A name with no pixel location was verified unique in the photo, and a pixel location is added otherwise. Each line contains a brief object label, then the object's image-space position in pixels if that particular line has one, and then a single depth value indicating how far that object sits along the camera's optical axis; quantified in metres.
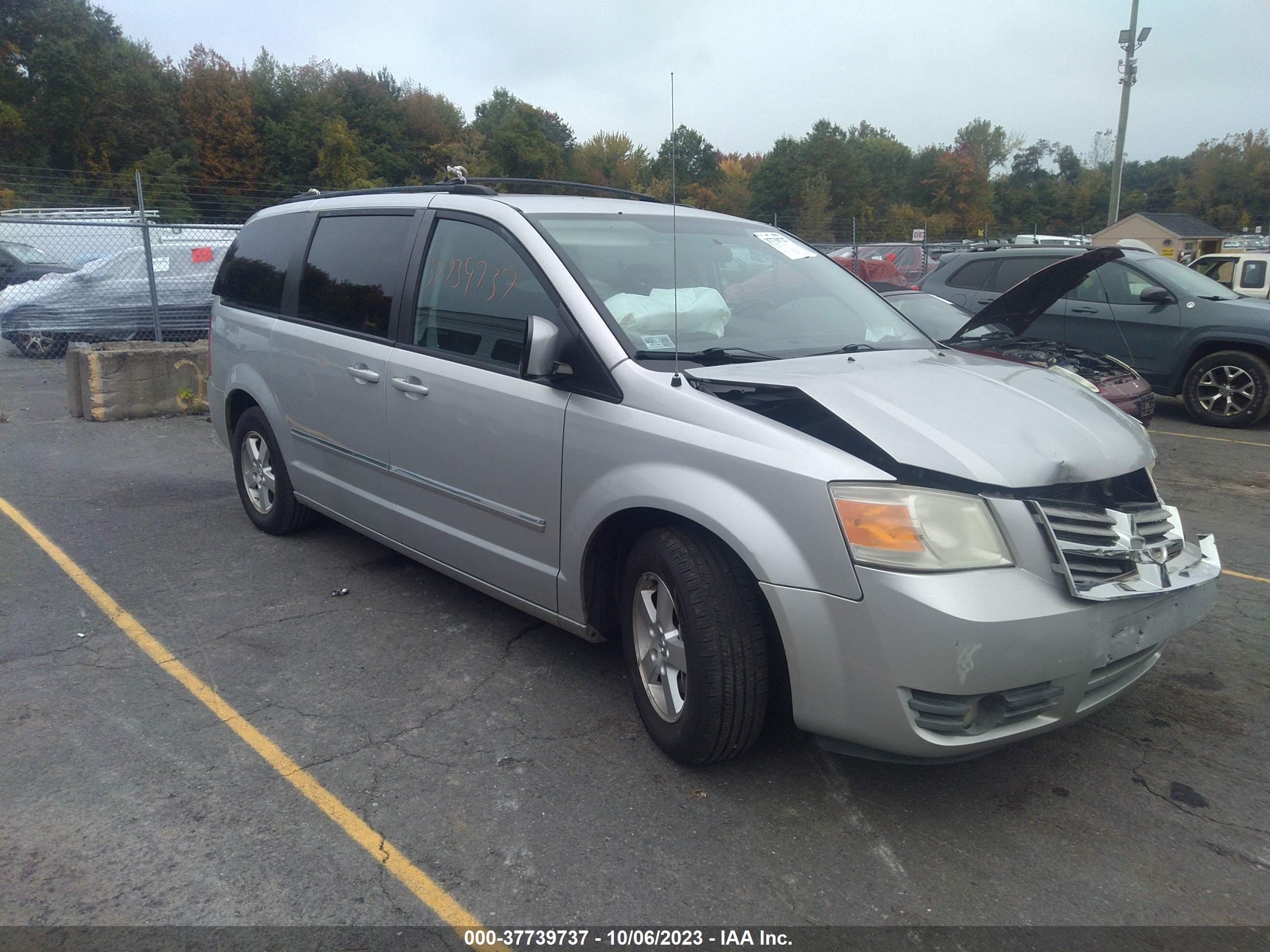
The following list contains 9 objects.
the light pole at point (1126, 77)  23.44
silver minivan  2.63
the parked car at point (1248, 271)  17.62
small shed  36.50
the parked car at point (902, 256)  20.05
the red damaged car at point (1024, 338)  5.04
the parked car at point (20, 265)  15.16
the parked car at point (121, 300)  12.69
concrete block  9.40
